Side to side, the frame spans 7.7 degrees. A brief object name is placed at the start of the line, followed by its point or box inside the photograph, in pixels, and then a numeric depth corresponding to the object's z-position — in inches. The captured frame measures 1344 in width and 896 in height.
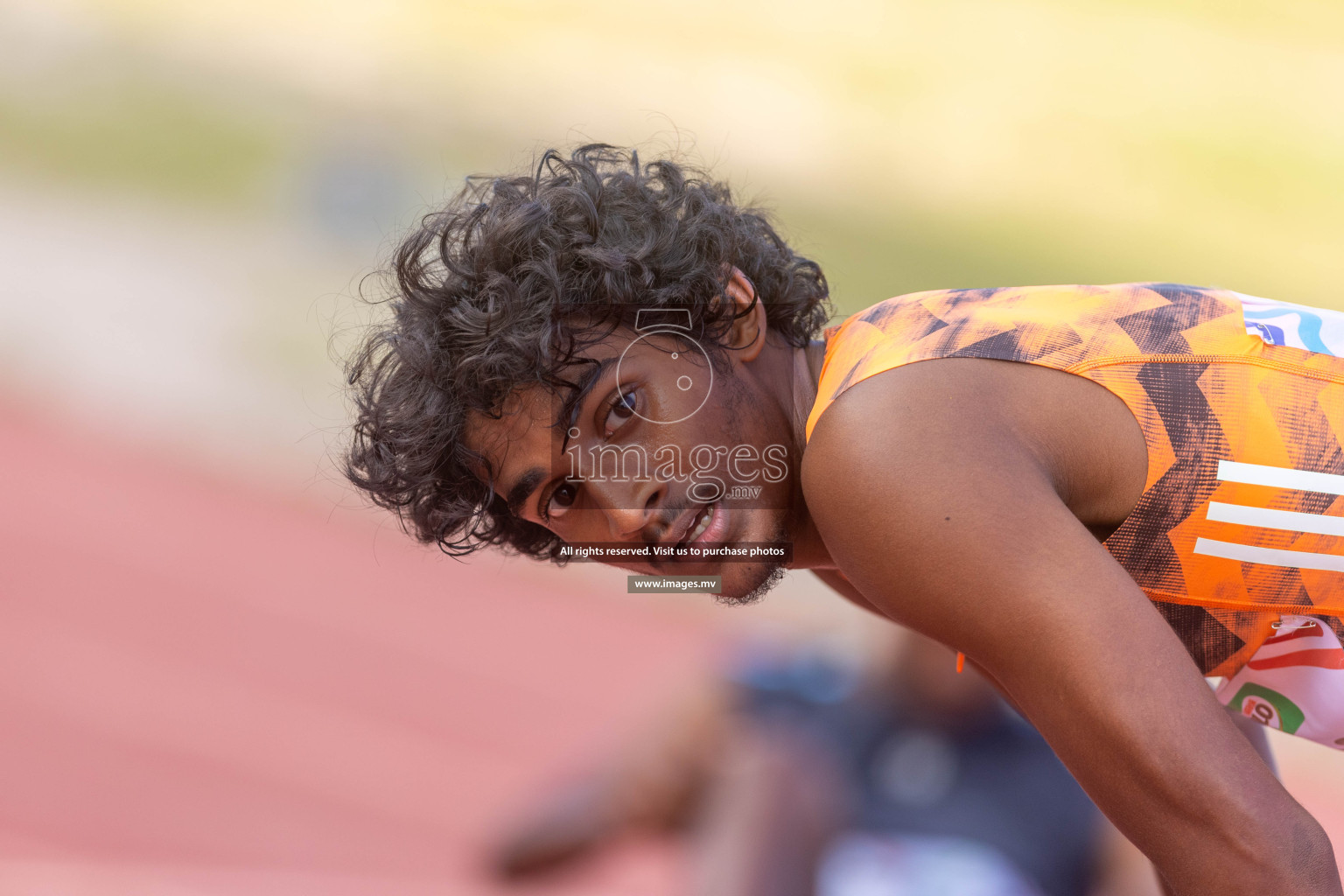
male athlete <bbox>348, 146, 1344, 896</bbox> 222.3
